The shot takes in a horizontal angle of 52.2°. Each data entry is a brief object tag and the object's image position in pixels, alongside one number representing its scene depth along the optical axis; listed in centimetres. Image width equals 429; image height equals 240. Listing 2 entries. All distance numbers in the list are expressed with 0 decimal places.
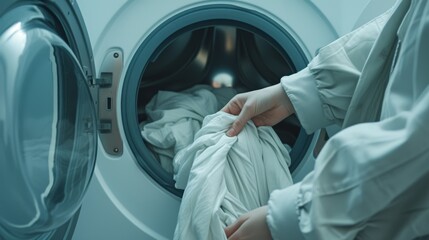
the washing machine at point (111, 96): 69
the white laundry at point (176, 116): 99
